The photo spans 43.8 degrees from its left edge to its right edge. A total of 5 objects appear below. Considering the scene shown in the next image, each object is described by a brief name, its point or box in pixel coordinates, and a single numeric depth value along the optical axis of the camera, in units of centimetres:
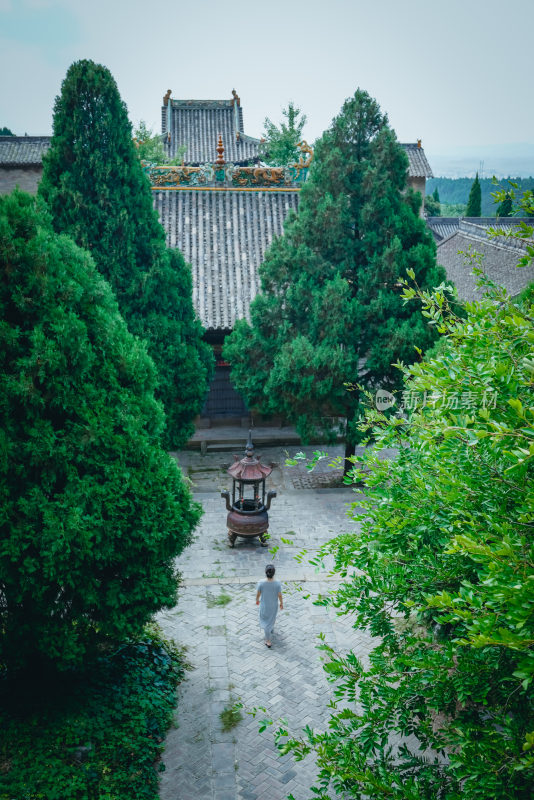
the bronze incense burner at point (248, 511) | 1201
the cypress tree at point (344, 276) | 1301
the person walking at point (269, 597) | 896
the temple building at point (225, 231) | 1653
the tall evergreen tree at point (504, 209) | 3857
